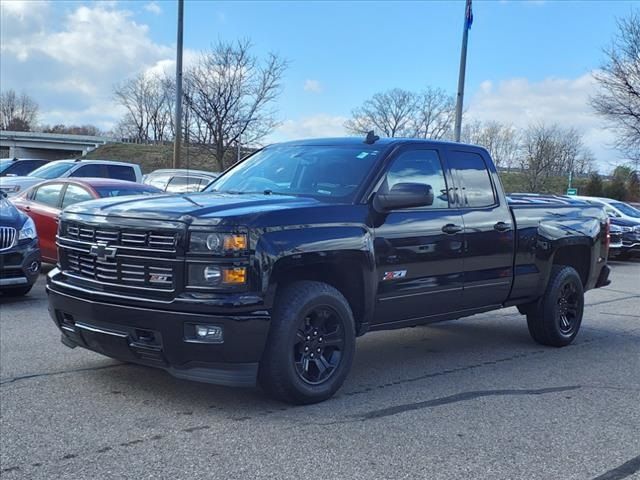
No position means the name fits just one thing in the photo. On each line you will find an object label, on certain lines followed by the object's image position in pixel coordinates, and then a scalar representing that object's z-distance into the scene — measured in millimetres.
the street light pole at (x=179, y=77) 22500
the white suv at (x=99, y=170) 17172
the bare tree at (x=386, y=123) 54031
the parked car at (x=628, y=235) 19391
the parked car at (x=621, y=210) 20188
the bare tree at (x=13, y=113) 117538
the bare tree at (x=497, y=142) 64375
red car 10984
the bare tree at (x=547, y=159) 54875
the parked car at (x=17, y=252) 8544
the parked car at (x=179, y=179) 20531
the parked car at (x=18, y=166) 24422
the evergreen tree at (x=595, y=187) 47228
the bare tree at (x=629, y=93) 31266
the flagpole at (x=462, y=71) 21809
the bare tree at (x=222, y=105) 36031
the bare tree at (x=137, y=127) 106500
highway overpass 86062
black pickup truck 4492
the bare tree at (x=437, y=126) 52094
